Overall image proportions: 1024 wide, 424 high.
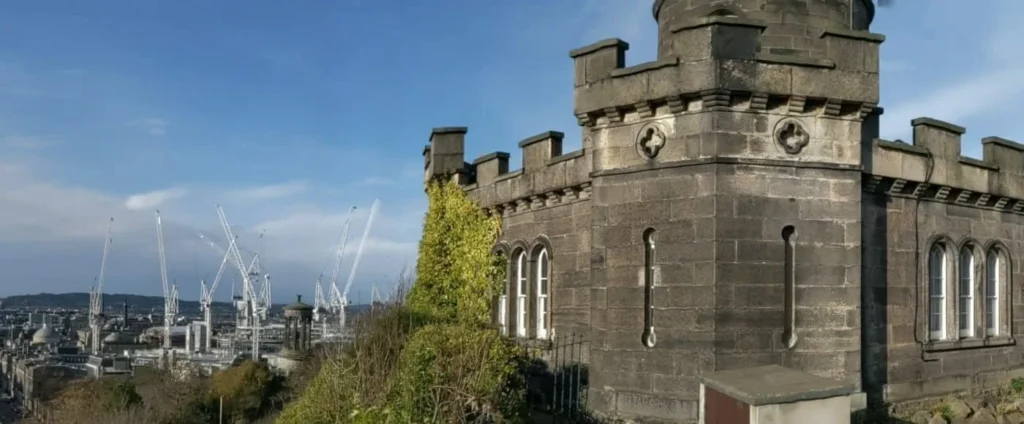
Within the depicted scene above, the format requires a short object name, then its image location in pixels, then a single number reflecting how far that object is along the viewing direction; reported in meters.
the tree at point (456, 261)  16.53
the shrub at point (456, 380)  10.95
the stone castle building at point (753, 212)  10.82
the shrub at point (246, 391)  42.50
